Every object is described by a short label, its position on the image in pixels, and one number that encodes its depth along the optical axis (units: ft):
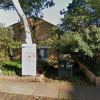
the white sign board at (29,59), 17.56
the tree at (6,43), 20.29
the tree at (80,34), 14.83
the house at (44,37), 40.63
